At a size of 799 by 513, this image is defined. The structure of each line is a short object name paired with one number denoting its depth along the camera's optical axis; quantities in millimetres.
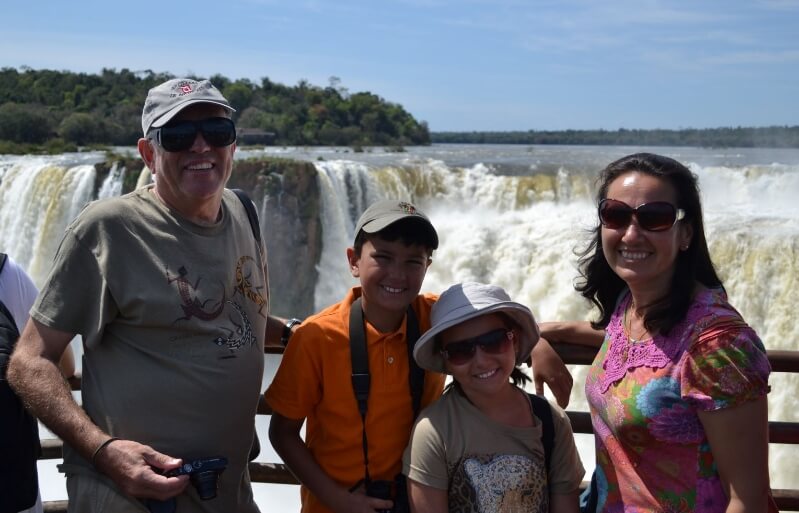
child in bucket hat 2156
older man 2119
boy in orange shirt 2301
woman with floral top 1872
